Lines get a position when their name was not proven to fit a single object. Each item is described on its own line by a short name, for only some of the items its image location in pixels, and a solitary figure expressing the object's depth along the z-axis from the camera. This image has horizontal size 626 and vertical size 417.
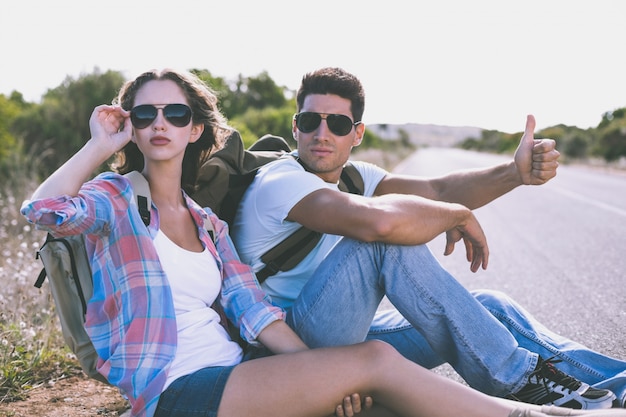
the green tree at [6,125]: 13.57
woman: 2.14
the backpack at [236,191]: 2.95
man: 2.49
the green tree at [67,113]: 15.88
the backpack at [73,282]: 2.25
